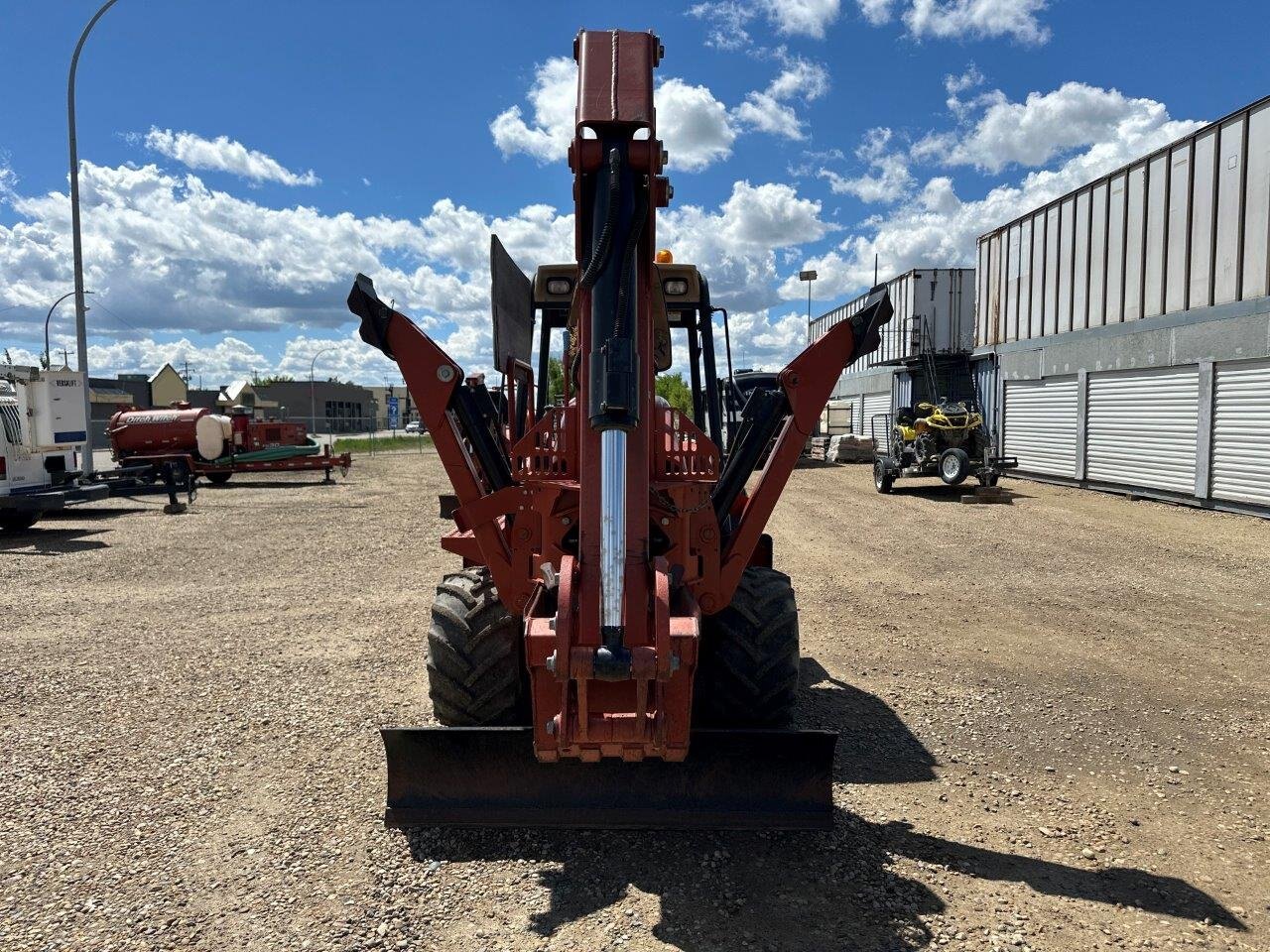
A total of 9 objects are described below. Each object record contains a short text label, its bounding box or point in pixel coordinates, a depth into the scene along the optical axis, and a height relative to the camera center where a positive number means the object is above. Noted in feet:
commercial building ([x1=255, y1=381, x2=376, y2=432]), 261.03 +7.85
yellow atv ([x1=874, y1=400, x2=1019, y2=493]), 59.26 -2.27
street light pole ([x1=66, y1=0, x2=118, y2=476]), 50.72 +11.32
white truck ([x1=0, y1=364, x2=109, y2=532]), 40.91 -1.11
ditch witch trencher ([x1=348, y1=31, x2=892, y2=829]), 9.82 -2.14
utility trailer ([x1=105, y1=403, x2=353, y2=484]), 63.33 -1.72
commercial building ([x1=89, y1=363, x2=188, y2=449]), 201.77 +9.58
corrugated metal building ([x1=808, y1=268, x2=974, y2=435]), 90.68 +12.46
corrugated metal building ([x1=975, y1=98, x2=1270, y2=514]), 45.91 +6.53
